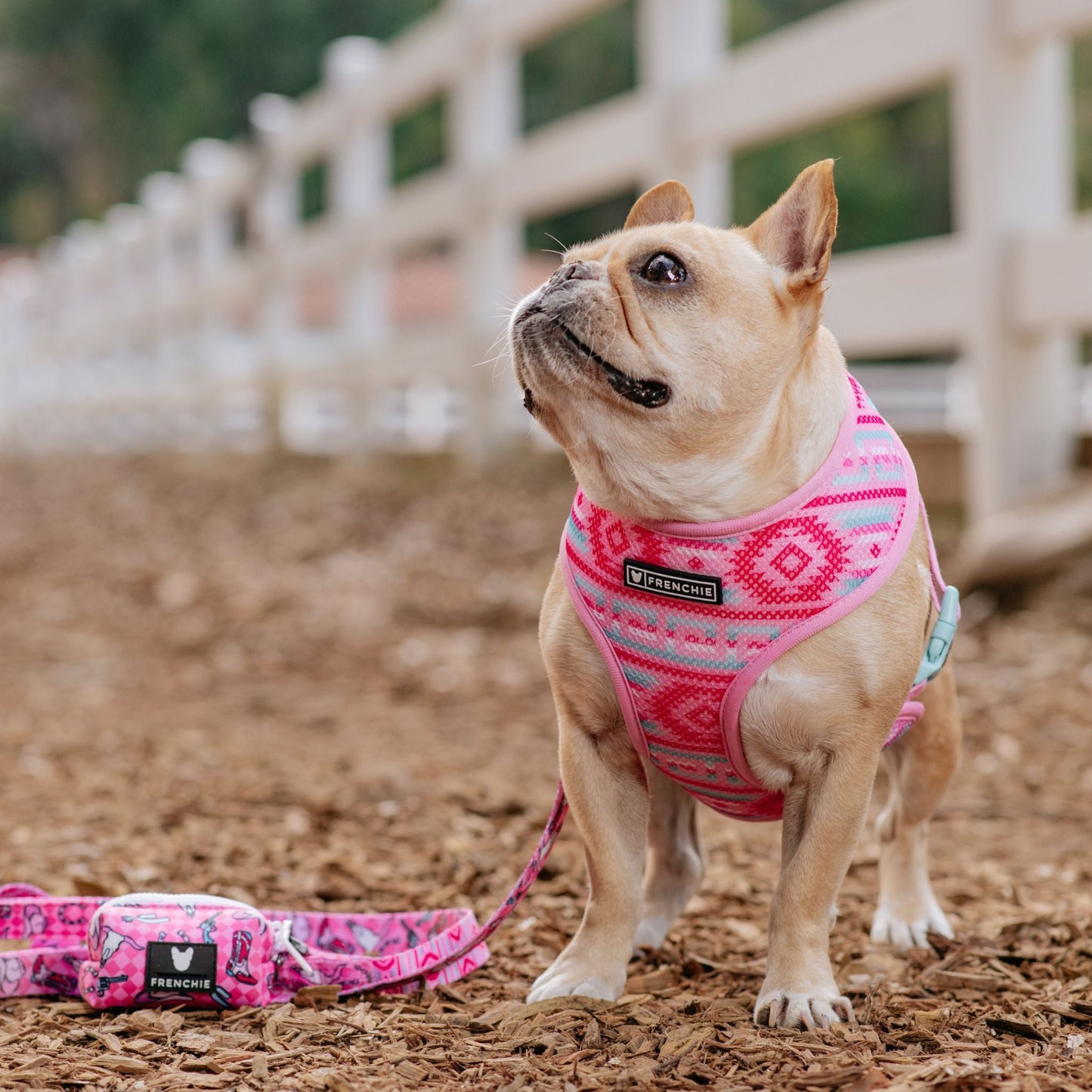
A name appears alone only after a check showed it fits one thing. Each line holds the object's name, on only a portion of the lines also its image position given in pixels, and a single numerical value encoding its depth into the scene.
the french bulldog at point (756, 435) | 1.78
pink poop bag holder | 1.83
